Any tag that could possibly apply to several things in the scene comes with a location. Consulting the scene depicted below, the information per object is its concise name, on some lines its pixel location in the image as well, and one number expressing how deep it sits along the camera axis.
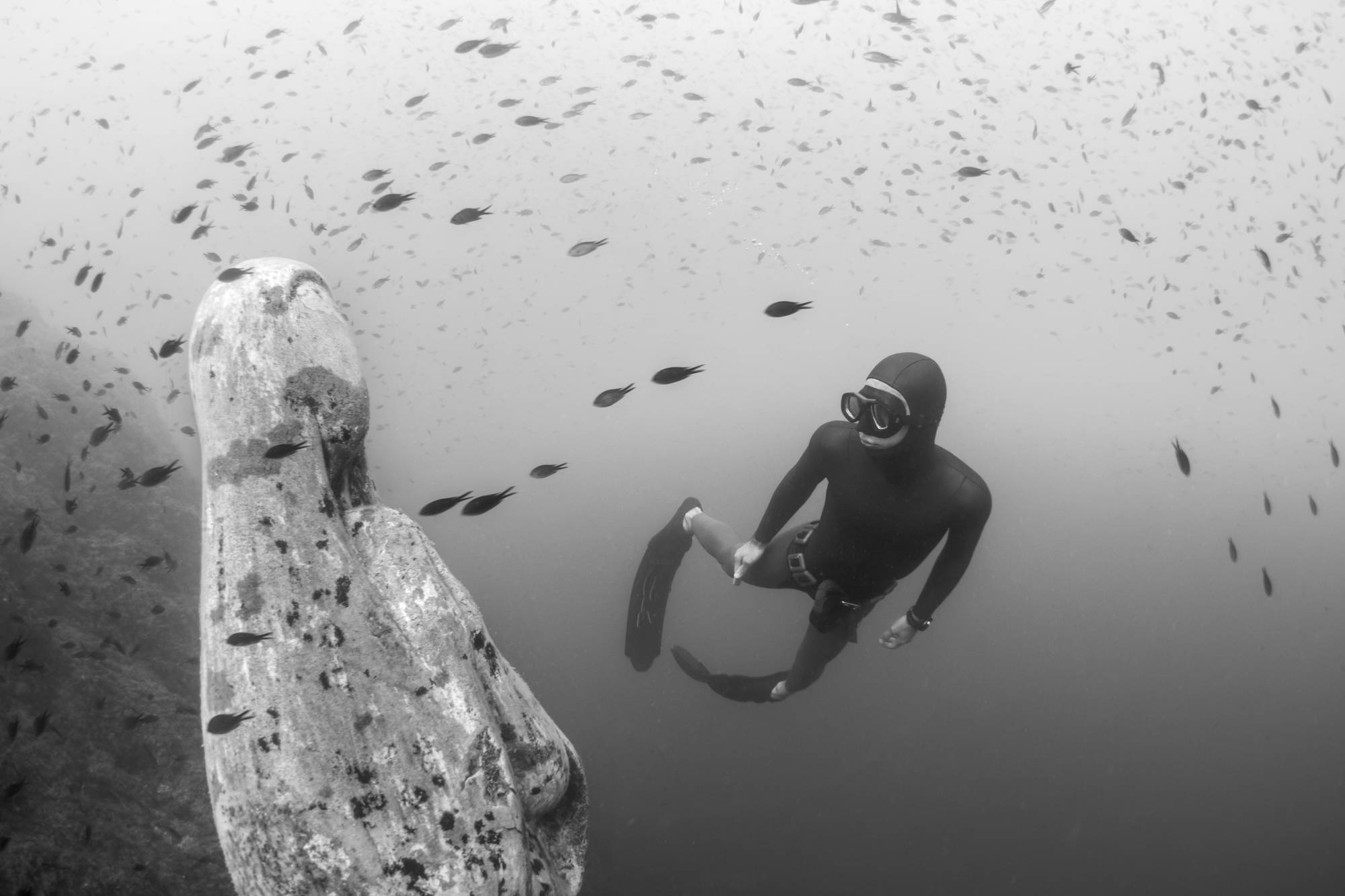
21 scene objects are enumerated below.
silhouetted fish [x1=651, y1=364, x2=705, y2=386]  3.52
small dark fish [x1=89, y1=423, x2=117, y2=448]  5.13
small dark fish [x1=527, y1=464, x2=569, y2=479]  4.05
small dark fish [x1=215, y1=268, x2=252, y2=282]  3.18
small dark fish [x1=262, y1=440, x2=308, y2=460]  2.80
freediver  3.88
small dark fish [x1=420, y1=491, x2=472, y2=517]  3.21
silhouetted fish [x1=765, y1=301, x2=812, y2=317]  4.16
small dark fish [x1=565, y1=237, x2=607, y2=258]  4.76
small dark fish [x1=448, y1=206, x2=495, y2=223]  5.13
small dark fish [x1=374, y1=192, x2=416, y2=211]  4.95
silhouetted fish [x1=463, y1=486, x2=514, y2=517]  3.09
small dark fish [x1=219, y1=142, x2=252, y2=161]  7.29
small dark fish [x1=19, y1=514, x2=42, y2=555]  4.52
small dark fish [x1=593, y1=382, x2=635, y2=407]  4.07
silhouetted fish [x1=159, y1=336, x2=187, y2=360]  5.18
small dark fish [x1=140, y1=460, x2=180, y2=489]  4.16
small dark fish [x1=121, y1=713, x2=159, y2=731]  5.01
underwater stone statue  2.43
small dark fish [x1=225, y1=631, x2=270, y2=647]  2.56
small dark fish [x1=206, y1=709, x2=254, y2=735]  2.47
